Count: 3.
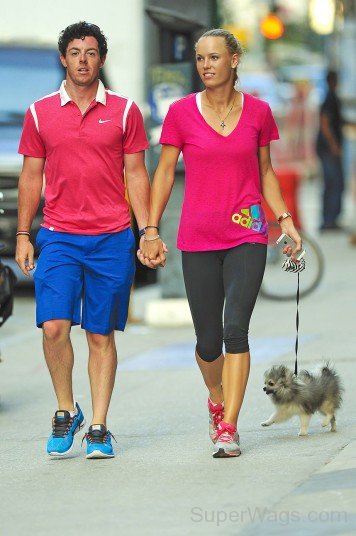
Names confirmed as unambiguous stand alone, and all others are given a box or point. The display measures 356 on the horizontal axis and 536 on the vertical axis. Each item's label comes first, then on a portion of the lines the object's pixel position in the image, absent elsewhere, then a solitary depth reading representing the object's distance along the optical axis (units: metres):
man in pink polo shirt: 14.92
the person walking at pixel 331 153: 43.58
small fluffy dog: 15.69
